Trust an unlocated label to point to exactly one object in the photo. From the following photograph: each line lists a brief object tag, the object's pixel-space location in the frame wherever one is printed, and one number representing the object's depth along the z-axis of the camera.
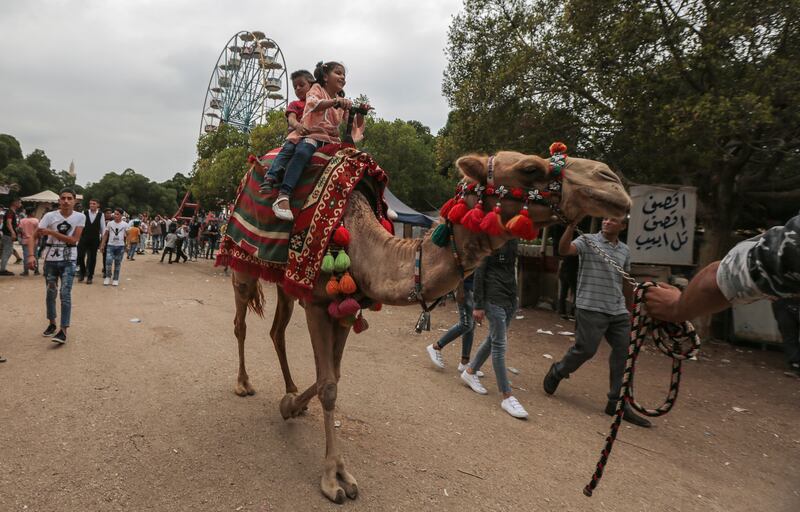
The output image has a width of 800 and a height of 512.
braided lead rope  1.92
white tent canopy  29.71
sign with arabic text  8.62
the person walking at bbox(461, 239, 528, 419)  4.89
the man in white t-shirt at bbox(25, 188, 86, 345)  5.69
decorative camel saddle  3.08
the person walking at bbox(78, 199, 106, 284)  10.39
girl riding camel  3.26
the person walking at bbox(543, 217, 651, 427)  4.93
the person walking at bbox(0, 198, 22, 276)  10.88
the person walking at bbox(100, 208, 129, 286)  10.39
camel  2.11
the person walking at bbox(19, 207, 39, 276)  10.30
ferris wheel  30.88
